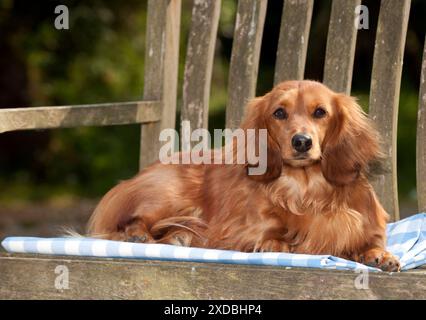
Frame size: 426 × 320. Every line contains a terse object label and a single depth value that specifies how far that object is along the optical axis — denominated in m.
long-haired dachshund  5.68
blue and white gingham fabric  5.07
